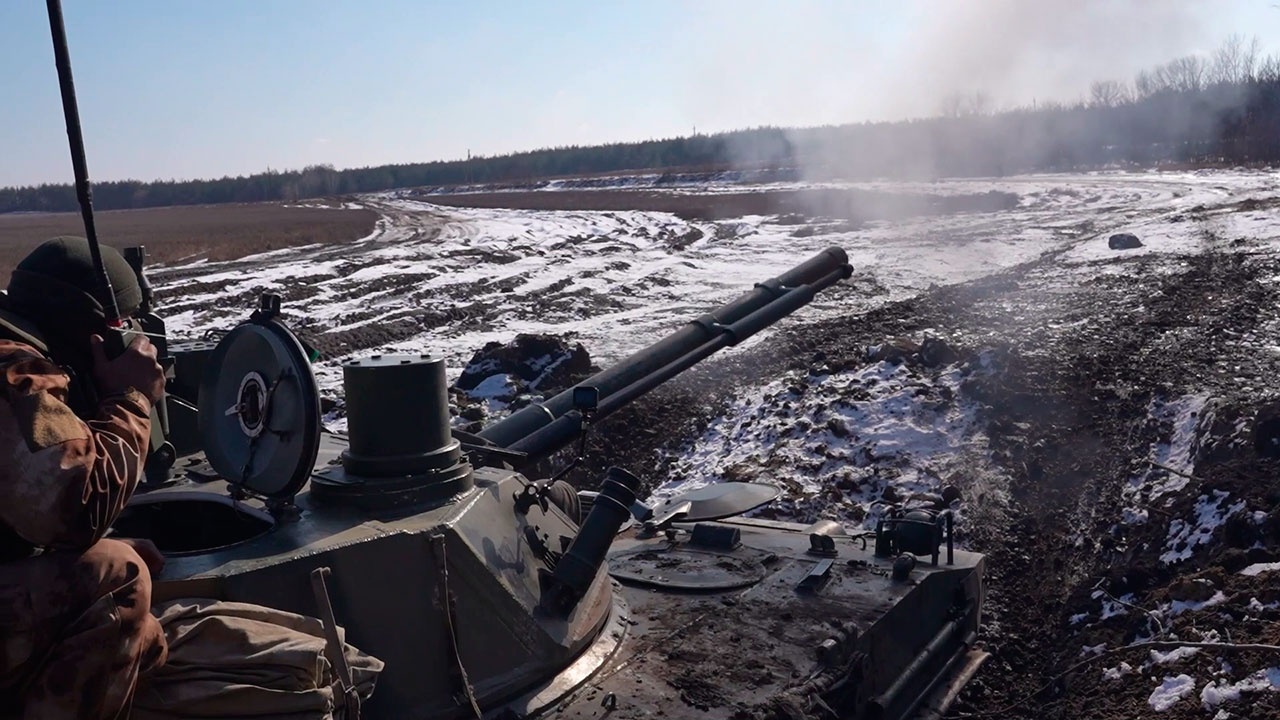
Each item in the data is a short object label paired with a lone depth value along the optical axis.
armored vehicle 3.81
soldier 2.62
